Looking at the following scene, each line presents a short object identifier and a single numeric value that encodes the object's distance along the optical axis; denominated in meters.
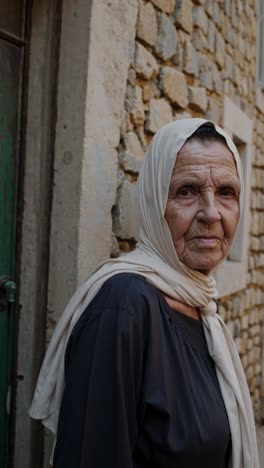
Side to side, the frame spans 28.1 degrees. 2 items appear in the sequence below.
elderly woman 1.31
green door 1.99
